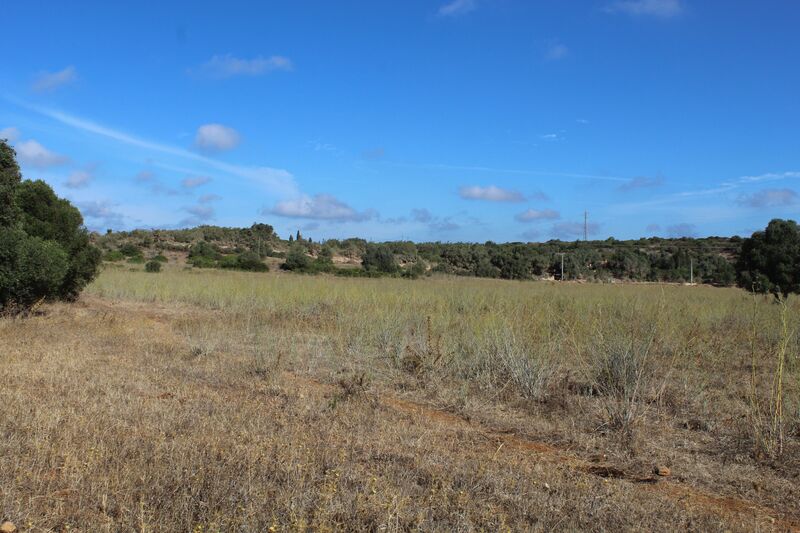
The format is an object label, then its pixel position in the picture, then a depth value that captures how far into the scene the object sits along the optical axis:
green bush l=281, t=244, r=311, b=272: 39.09
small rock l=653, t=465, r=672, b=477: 4.73
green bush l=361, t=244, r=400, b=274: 38.28
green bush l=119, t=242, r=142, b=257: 44.56
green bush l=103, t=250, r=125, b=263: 40.13
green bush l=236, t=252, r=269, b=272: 37.84
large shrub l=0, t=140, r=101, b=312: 11.60
